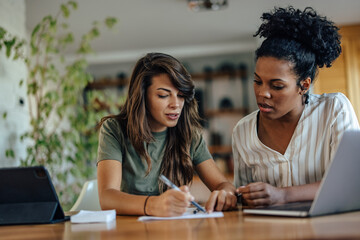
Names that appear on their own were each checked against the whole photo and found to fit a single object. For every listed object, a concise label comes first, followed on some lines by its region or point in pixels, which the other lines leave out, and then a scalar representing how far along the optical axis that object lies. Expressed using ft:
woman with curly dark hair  5.08
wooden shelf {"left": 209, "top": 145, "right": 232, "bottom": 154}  21.00
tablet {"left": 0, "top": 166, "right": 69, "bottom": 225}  3.95
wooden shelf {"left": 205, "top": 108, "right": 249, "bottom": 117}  21.30
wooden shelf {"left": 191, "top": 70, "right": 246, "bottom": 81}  21.27
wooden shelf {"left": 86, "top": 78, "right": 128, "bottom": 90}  22.20
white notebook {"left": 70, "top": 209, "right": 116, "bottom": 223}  3.95
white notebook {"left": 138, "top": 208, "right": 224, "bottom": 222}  3.85
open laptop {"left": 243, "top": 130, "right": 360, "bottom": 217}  3.28
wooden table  2.81
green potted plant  10.19
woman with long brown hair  5.40
